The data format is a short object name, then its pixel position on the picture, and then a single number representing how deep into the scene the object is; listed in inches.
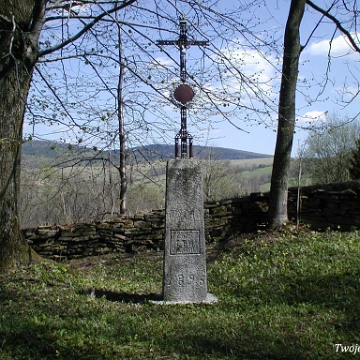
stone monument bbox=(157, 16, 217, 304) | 228.5
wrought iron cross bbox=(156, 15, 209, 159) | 243.6
